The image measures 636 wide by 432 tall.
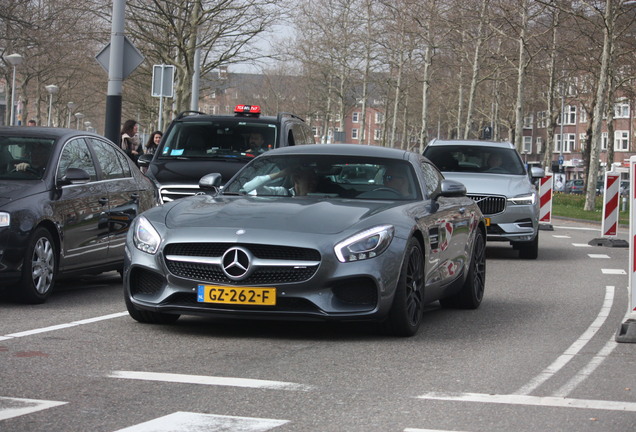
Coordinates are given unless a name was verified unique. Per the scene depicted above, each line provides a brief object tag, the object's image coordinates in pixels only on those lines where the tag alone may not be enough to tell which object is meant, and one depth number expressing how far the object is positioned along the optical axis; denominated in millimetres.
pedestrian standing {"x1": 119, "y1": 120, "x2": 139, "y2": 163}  21984
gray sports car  8086
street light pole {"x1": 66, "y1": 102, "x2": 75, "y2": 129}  86638
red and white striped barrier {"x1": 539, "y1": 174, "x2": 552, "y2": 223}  26422
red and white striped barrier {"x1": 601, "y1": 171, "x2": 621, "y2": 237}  21156
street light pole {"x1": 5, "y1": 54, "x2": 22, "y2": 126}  46312
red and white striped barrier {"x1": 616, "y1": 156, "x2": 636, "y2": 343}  8828
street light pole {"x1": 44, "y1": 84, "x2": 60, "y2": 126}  67062
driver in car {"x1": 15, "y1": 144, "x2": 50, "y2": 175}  11008
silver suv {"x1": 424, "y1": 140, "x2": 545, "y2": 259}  17719
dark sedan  10203
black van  17031
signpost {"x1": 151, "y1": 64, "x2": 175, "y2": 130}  25531
